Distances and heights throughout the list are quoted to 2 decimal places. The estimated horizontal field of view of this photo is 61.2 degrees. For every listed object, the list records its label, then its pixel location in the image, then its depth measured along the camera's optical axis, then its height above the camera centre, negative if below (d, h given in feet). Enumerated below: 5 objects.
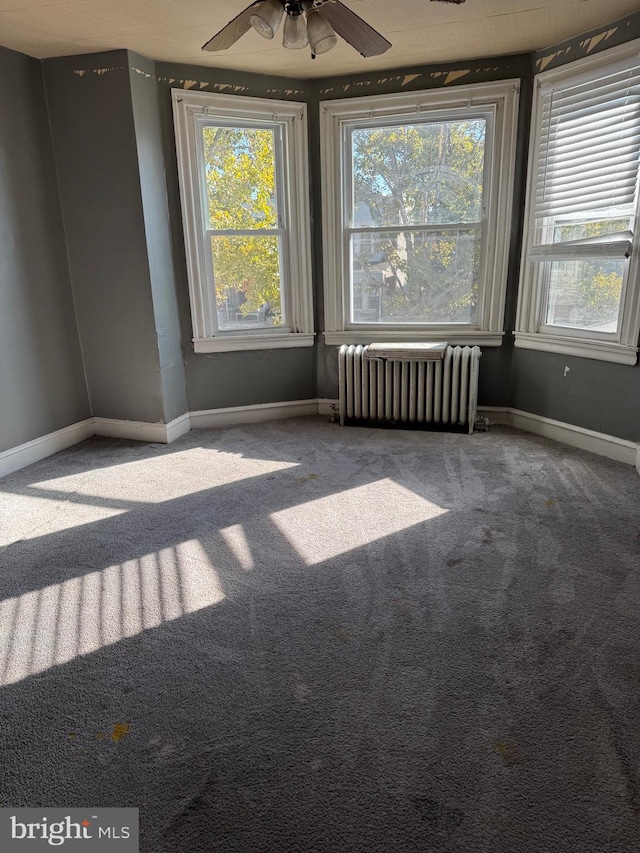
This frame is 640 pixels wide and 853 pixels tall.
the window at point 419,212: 12.89 +1.28
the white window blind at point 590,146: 10.62 +2.31
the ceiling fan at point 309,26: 7.52 +3.38
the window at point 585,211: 10.76 +1.03
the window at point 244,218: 13.09 +1.23
